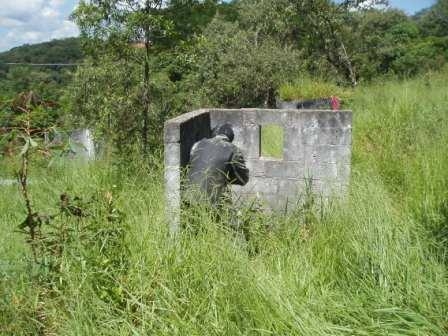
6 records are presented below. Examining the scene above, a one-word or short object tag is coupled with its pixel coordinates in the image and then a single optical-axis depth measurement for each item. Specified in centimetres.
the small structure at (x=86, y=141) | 689
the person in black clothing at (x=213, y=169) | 399
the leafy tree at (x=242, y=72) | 1766
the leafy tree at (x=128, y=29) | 661
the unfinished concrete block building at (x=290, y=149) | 483
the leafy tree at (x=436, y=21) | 3734
